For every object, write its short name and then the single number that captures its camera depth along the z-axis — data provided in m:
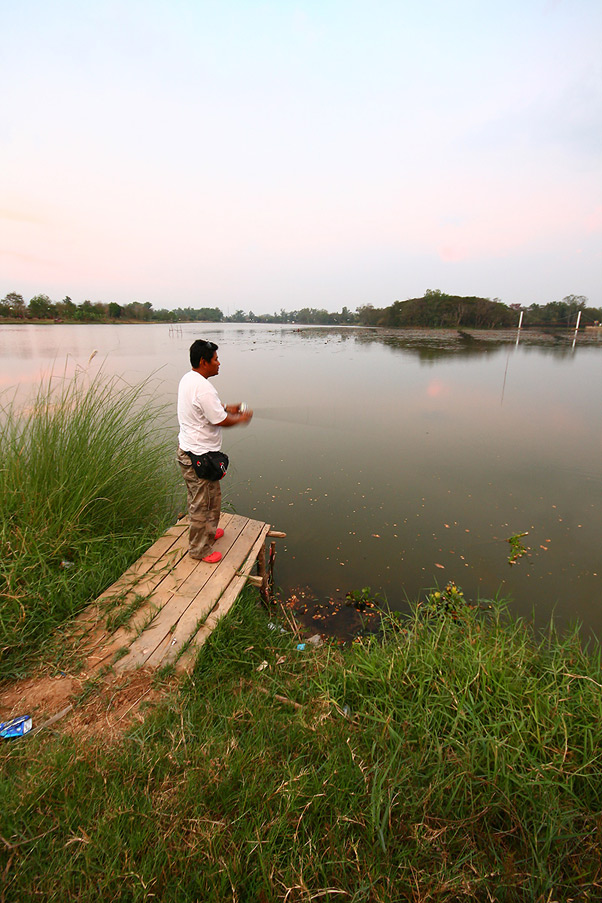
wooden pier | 2.18
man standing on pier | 2.66
